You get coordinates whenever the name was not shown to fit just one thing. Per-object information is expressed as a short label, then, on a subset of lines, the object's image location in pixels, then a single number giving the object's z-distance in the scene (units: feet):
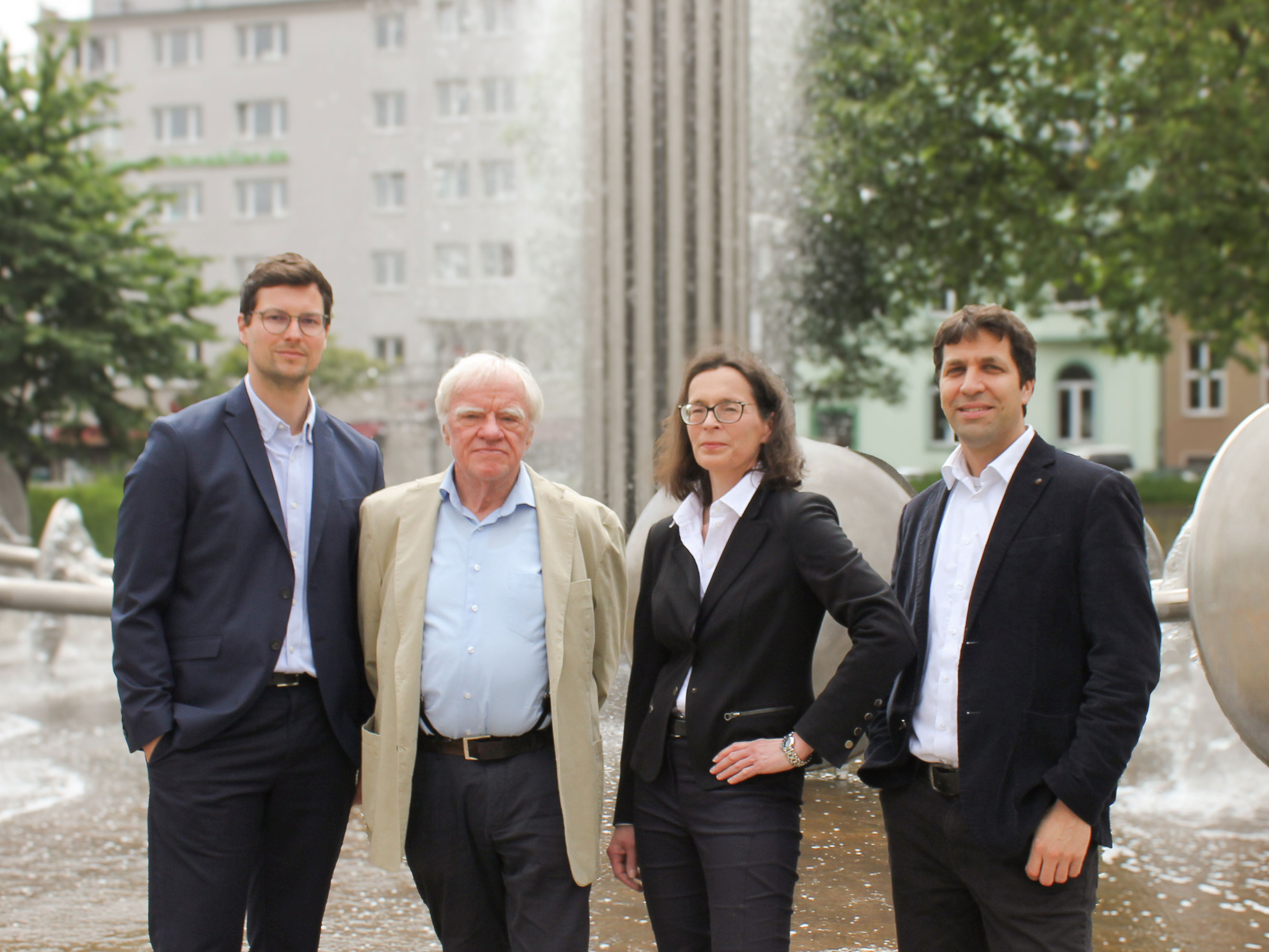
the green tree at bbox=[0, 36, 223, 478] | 60.54
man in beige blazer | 8.70
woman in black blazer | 7.99
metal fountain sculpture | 11.10
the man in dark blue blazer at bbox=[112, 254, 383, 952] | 8.86
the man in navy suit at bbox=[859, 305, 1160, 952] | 7.51
